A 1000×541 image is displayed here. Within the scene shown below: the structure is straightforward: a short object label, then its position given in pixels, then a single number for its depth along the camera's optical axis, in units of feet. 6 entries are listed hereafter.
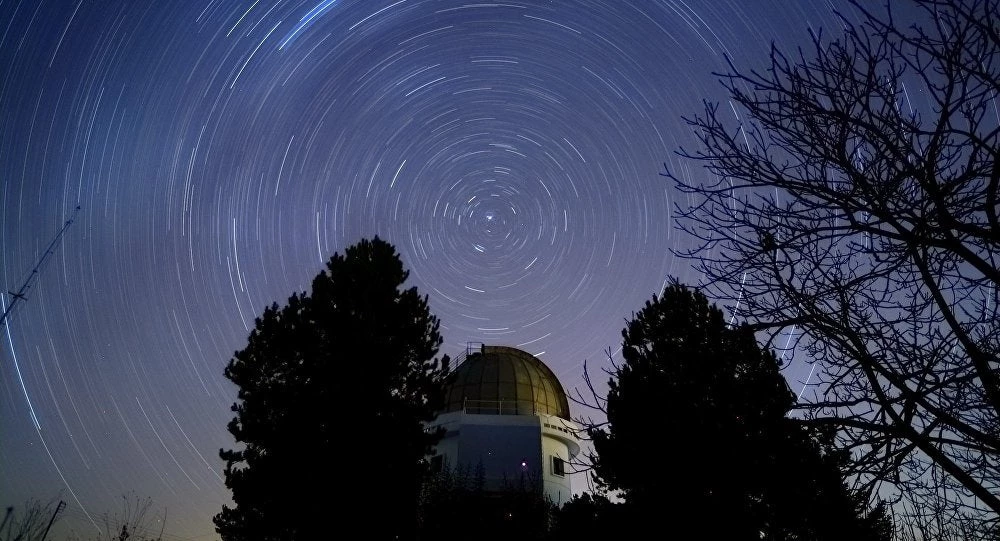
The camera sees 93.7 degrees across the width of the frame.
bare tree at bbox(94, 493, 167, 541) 75.06
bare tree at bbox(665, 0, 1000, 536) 9.88
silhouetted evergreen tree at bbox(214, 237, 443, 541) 33.12
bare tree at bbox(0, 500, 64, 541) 80.11
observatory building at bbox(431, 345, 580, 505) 65.98
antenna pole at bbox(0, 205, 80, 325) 78.43
